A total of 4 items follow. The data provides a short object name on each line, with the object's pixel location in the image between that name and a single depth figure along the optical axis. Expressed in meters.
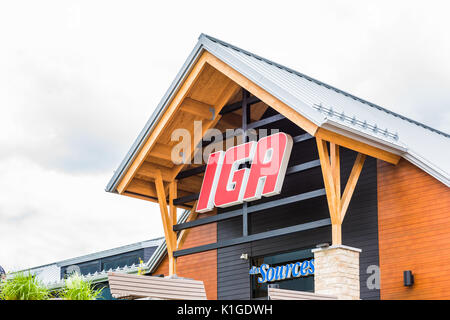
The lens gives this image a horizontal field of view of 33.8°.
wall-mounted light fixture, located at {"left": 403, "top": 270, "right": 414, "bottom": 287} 17.67
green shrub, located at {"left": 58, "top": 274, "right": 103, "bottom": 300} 13.34
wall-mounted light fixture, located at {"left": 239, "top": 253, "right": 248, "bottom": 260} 21.88
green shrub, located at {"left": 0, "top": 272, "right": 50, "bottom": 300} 12.88
